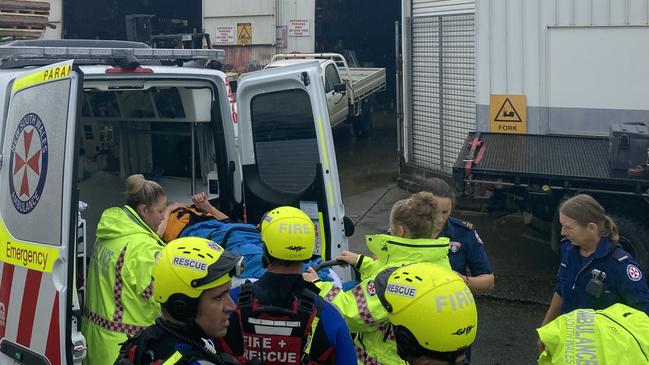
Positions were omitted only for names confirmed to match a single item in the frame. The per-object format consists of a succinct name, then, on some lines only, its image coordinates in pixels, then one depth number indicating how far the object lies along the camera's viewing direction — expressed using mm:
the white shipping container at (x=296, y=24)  19516
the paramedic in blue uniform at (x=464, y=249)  4422
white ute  15315
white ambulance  3523
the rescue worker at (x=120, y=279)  3834
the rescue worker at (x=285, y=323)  2926
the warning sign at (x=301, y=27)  19531
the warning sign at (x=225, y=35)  19938
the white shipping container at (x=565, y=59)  8031
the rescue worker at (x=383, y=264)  3311
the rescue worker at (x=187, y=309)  2432
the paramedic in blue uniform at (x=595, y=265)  3838
